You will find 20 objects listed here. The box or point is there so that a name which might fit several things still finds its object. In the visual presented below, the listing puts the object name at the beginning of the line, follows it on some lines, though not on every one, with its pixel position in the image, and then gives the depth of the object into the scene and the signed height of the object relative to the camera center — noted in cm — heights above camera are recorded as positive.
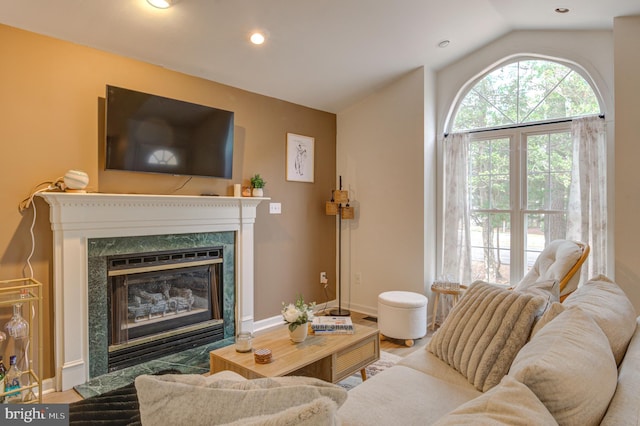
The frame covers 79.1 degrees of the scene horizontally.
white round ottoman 347 -90
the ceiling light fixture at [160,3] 252 +141
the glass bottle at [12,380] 237 -100
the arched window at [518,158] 356 +58
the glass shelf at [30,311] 232 -60
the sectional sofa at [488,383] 88 -43
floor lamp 452 +11
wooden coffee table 213 -81
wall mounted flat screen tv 284 +67
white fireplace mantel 264 -10
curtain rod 352 +89
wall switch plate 409 +11
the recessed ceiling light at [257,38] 304 +143
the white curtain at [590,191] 330 +23
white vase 242 -73
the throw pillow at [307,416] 75 -39
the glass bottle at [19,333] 235 -70
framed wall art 425 +68
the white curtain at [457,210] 403 +7
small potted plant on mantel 380 +32
